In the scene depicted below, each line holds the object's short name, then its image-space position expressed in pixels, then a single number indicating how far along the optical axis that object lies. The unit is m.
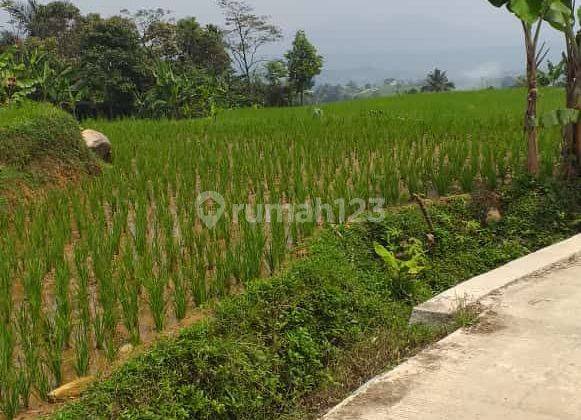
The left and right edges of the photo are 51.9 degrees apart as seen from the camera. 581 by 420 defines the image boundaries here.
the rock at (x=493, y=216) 5.16
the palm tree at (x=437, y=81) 38.50
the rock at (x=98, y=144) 6.98
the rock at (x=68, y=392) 2.46
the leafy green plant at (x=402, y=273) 3.92
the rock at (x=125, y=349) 2.78
